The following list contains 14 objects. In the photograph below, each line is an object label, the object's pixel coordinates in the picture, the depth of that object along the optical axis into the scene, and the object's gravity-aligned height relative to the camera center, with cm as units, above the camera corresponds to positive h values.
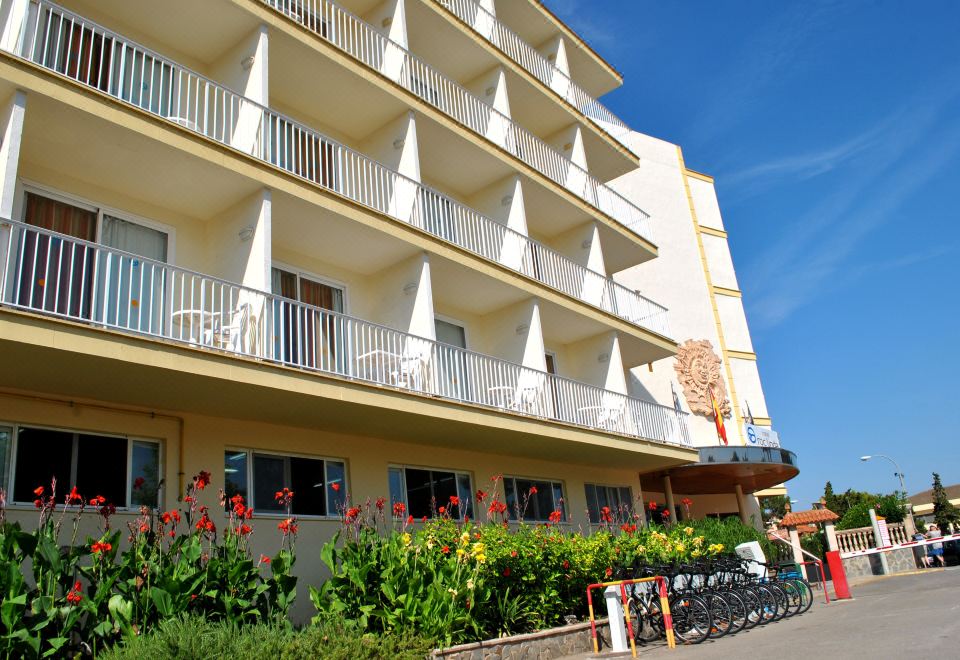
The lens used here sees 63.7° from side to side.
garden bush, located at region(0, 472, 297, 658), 744 +33
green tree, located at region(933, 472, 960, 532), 3709 +101
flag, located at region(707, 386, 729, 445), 2856 +462
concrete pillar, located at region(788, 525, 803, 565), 2030 +13
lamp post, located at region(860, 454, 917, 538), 2864 +41
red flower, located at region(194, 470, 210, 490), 944 +152
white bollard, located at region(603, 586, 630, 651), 1045 -69
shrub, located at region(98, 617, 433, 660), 693 -34
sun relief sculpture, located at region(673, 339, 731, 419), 2880 +661
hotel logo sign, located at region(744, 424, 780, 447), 2639 +383
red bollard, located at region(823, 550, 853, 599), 1589 -60
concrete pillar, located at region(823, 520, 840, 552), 2275 +22
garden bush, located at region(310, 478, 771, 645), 955 +13
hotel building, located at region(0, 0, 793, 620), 983 +576
